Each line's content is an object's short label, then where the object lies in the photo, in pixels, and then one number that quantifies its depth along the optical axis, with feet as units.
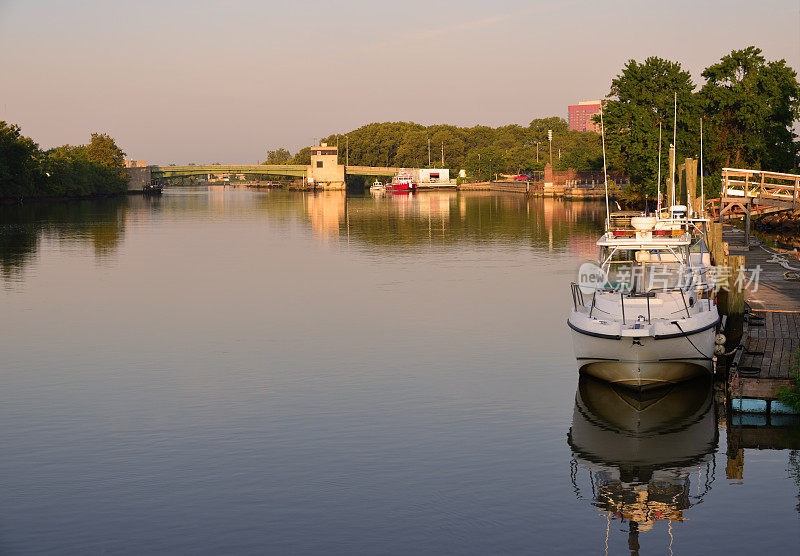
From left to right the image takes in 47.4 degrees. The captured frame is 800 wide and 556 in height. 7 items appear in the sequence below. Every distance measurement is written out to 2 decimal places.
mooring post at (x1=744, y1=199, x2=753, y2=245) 150.63
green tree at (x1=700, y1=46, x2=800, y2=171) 267.39
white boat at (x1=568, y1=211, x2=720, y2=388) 69.82
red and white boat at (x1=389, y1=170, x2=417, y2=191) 648.25
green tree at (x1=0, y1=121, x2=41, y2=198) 415.85
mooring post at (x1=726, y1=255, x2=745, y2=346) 74.95
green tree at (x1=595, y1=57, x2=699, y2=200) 288.92
